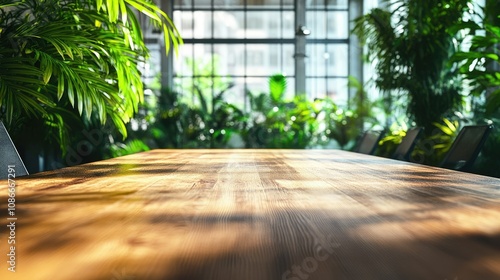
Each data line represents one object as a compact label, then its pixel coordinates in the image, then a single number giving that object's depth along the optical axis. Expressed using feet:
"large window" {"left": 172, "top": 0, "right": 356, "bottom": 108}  41.52
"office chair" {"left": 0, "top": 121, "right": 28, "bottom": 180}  6.94
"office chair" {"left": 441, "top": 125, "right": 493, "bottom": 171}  8.59
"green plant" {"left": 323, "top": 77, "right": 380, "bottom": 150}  34.04
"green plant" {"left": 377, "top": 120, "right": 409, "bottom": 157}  20.92
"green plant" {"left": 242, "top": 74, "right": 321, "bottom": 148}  34.68
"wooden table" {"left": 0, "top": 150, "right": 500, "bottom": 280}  1.85
